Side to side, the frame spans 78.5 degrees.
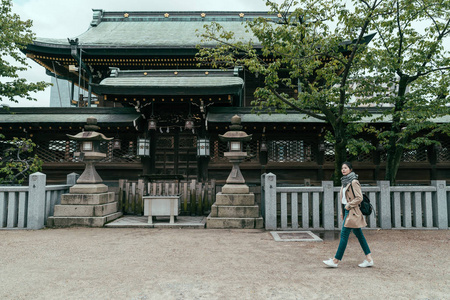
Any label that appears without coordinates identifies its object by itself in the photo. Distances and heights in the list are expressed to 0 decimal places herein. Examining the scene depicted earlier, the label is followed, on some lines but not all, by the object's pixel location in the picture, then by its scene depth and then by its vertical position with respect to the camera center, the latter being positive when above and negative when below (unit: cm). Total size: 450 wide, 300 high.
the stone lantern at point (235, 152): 759 +43
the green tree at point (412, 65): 706 +273
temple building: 1037 +135
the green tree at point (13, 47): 974 +427
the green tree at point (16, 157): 951 +36
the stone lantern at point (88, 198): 727 -86
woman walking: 409 -78
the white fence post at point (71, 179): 840 -38
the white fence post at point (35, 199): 707 -84
